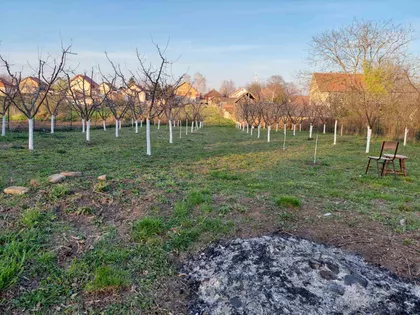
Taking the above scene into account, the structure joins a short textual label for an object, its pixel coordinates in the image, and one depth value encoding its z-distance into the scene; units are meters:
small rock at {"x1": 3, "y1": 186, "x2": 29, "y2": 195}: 4.38
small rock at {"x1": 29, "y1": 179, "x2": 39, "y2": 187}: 4.82
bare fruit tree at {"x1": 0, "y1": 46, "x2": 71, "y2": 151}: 9.61
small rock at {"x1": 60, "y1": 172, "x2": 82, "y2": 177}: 5.48
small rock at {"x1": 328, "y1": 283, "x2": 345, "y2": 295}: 2.47
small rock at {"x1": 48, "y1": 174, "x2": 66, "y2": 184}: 4.92
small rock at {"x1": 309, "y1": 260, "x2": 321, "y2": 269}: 2.79
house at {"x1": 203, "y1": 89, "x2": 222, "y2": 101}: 65.55
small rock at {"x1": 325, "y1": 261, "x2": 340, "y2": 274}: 2.74
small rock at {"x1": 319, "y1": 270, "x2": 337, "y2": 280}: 2.64
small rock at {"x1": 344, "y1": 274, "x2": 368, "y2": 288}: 2.59
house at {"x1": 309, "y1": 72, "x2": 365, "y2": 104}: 19.84
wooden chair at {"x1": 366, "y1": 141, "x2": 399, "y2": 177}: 6.94
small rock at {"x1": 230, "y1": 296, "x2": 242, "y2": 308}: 2.32
